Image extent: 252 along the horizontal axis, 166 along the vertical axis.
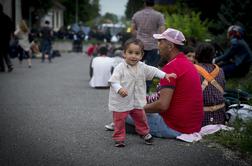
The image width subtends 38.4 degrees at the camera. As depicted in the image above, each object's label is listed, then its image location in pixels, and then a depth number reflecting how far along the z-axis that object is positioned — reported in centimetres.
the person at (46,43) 1667
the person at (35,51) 1935
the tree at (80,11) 4224
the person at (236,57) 816
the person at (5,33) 1135
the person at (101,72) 879
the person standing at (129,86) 439
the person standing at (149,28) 728
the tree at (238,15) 1207
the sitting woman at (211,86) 486
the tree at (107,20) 5389
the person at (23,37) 1333
